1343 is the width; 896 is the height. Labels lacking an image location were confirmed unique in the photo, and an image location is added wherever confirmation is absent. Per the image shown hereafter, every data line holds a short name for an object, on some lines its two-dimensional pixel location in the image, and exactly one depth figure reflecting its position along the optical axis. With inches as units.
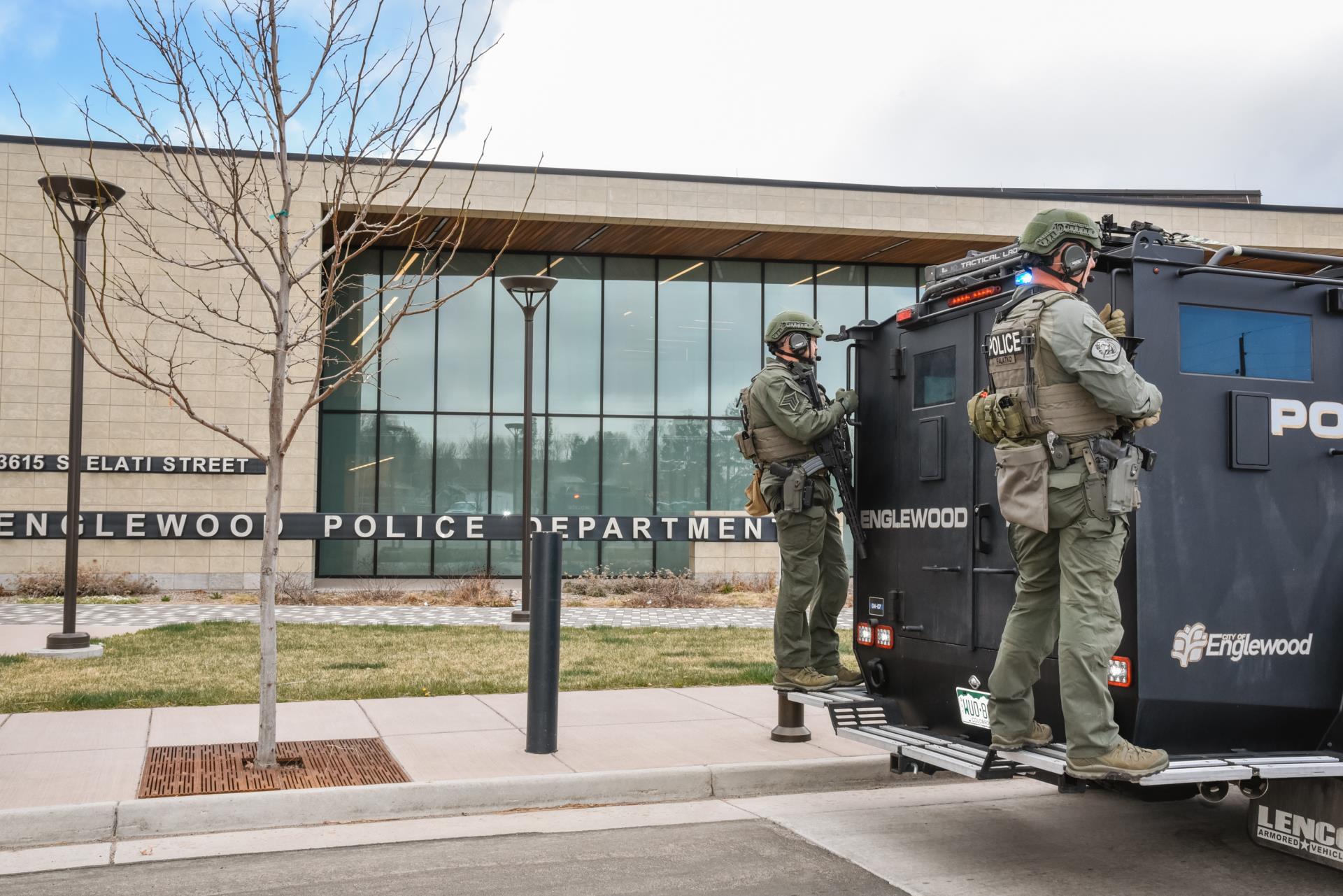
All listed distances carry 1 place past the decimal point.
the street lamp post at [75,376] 422.0
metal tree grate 242.7
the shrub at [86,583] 786.8
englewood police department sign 781.9
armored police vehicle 189.6
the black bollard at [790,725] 295.0
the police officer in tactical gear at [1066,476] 181.5
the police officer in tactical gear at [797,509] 271.6
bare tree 264.4
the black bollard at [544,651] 275.9
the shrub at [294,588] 778.2
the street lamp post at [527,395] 581.9
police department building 865.5
